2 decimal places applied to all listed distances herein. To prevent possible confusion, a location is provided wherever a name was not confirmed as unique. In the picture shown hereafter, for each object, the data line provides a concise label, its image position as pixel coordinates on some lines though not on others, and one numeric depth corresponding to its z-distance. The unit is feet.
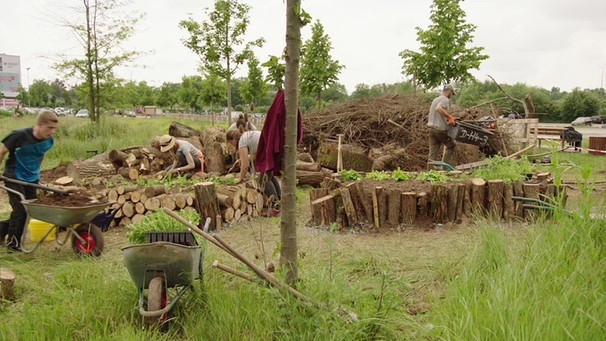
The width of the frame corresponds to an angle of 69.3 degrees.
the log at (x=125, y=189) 20.34
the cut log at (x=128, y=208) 20.42
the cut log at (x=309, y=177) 29.30
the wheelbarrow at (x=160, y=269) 9.32
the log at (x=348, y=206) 18.46
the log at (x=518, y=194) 18.70
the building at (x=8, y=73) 359.15
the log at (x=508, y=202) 18.54
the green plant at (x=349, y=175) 20.86
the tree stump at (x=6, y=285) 11.35
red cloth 17.01
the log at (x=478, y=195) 18.42
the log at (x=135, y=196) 20.17
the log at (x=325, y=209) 18.92
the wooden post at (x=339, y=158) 31.77
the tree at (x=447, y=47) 48.60
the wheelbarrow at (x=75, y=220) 14.24
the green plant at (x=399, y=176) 20.35
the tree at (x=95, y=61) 45.34
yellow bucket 17.25
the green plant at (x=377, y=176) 20.55
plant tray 10.82
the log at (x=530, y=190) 18.60
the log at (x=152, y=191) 20.07
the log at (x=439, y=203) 18.19
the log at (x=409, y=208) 18.12
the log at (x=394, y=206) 18.17
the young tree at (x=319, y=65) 60.03
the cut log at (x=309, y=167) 30.12
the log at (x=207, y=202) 19.21
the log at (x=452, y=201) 18.22
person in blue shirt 15.90
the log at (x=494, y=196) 18.37
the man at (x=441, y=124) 27.40
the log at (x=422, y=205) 18.29
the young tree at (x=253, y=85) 65.77
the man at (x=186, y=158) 24.84
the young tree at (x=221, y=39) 53.21
